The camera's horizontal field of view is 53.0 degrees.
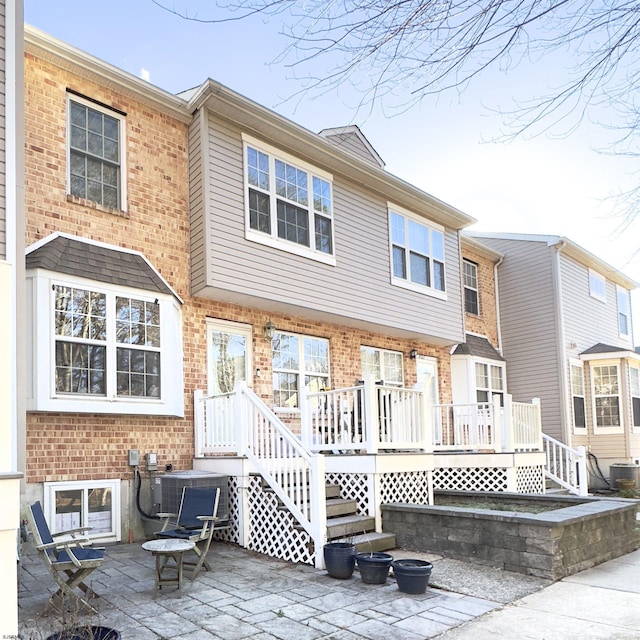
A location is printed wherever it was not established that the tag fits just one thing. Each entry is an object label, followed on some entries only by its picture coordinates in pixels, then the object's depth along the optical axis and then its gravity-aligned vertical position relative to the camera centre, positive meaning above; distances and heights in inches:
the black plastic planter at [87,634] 153.3 -57.9
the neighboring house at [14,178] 235.1 +80.9
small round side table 231.7 -57.5
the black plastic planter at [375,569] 250.1 -71.1
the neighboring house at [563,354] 662.5 +26.8
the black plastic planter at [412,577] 237.5 -71.1
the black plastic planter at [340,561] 258.4 -70.1
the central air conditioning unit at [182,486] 315.3 -47.3
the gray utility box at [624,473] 637.9 -94.4
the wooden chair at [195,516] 270.2 -54.6
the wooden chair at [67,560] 203.5 -53.4
